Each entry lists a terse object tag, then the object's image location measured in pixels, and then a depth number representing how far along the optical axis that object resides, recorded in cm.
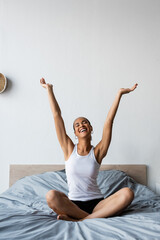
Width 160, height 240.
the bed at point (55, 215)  113
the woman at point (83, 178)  146
